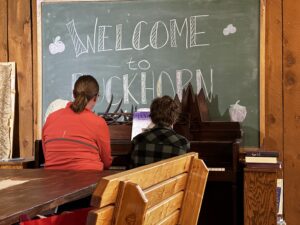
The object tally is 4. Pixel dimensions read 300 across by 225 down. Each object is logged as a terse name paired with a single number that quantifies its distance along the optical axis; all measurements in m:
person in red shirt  2.61
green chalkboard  3.86
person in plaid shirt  2.77
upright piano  3.38
